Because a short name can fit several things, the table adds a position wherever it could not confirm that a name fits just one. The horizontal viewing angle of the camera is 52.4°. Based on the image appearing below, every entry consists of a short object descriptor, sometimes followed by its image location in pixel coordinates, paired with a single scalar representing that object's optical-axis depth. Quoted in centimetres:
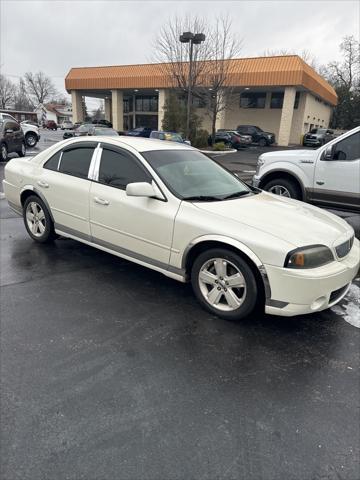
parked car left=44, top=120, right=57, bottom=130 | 6735
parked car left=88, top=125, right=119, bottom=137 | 1997
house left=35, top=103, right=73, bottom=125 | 9298
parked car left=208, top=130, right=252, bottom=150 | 2880
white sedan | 306
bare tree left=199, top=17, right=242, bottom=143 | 2425
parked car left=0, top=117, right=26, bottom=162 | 1355
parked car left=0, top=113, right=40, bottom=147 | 2084
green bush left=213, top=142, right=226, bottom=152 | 2489
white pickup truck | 610
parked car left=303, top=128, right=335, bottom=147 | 3181
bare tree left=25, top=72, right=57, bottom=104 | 11131
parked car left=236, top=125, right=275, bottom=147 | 3250
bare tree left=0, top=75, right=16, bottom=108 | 9625
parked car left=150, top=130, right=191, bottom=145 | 1925
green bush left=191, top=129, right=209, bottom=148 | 2539
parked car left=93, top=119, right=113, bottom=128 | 3882
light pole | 1841
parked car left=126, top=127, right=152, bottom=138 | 3031
